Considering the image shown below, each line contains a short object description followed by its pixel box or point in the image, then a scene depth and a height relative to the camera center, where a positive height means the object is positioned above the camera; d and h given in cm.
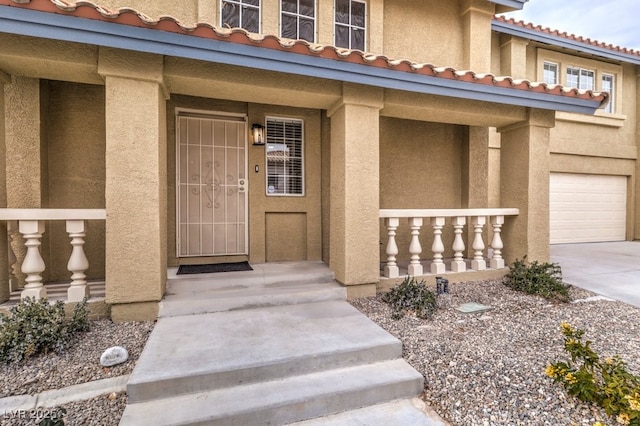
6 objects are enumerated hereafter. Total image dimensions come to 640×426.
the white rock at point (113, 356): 295 -143
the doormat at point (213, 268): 508 -105
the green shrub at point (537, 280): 502 -128
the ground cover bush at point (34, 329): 297 -124
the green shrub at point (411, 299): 426 -135
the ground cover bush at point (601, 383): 219 -137
